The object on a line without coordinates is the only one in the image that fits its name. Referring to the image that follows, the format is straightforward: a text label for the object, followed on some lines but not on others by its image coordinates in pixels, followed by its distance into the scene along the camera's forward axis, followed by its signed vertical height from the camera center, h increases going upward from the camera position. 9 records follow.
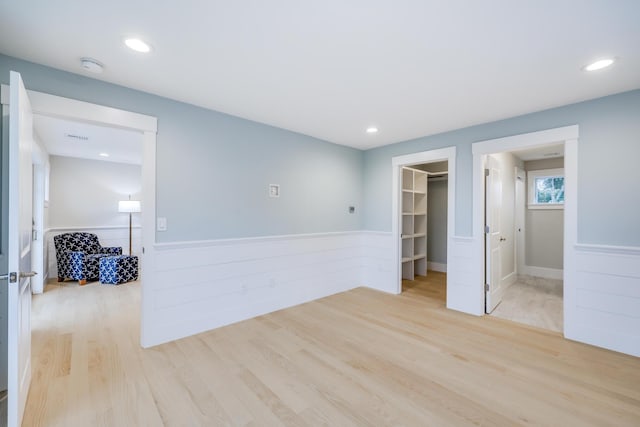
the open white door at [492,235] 3.63 -0.23
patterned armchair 5.00 -0.82
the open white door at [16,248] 1.52 -0.19
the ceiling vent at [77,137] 4.28 +1.22
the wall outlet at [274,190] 3.68 +0.34
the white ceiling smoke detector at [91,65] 2.12 +1.15
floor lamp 6.13 +0.19
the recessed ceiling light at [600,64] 2.10 +1.17
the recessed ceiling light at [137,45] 1.90 +1.17
